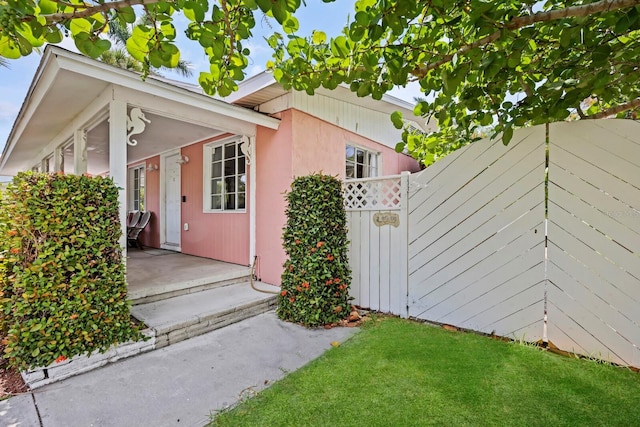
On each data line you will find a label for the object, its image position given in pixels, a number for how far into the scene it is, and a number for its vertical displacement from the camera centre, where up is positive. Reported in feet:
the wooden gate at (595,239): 8.16 -0.92
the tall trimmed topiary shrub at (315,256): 11.55 -2.02
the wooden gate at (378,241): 12.30 -1.55
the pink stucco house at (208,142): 11.30 +3.93
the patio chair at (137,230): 24.35 -2.23
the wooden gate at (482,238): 9.55 -1.14
